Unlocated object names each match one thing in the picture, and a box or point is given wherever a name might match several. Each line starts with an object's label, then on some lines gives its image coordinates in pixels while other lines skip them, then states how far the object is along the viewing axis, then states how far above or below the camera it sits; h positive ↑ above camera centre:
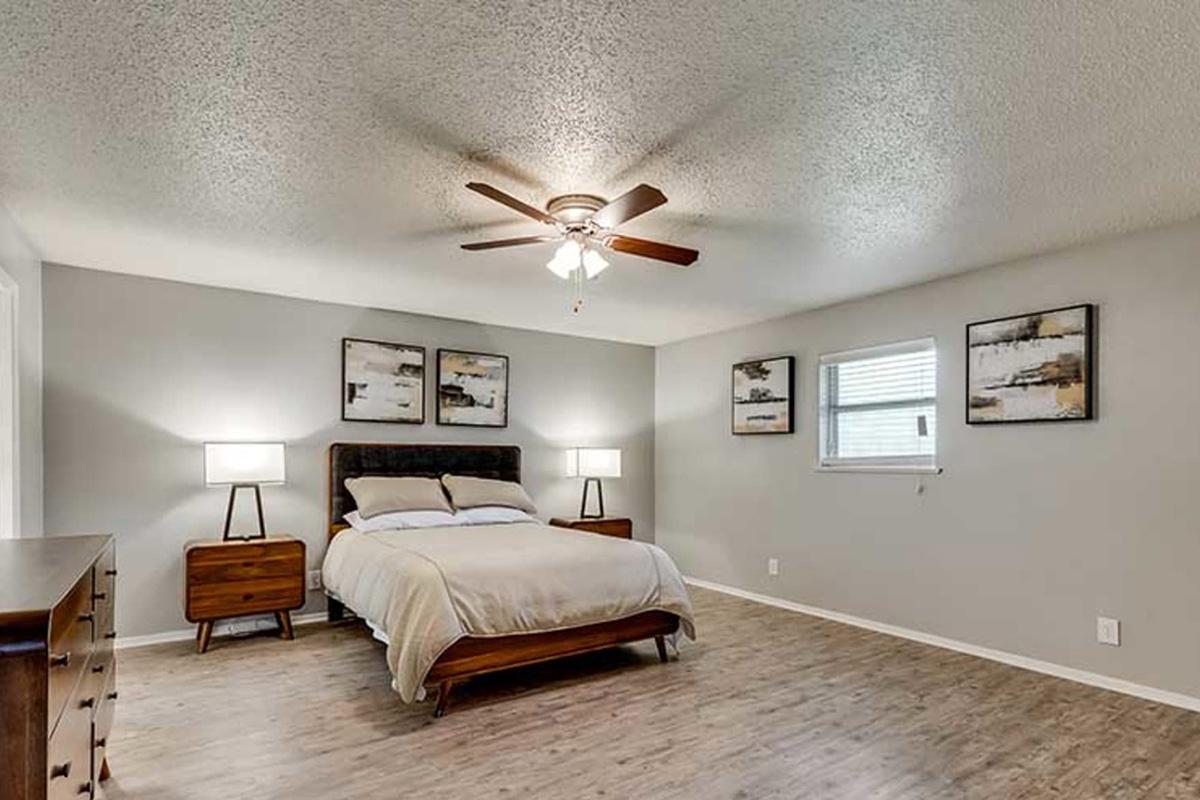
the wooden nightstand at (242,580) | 3.94 -1.12
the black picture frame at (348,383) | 4.99 +0.16
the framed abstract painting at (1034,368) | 3.55 +0.15
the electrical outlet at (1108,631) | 3.39 -1.21
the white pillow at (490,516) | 4.86 -0.89
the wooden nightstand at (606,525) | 5.54 -1.09
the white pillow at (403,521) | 4.49 -0.86
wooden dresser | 1.22 -0.58
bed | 3.11 -1.04
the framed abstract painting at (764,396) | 5.32 -0.01
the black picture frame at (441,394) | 5.43 +0.01
